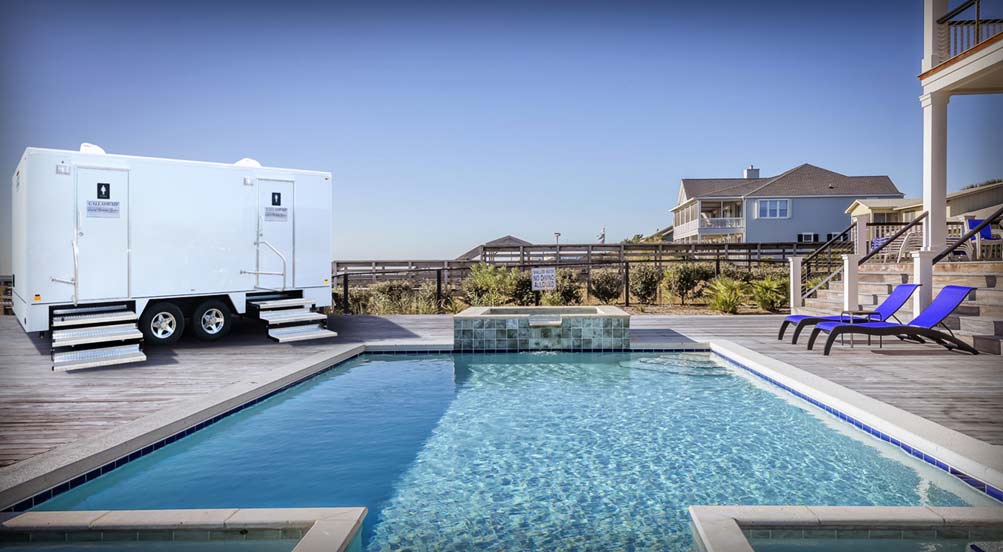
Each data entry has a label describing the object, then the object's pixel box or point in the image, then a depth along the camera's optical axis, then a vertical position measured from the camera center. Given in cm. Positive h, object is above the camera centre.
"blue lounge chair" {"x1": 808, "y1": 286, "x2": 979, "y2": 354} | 676 -54
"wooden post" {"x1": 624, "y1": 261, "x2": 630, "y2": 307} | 1296 -8
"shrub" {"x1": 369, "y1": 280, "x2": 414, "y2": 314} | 1284 -45
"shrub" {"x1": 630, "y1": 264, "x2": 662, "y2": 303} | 1362 -11
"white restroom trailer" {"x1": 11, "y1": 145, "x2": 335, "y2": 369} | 706 +33
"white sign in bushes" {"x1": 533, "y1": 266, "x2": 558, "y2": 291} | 1152 -2
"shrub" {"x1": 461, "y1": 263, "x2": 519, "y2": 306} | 1312 -23
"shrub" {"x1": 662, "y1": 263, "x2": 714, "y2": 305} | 1368 -1
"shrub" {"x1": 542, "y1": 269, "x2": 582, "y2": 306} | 1335 -38
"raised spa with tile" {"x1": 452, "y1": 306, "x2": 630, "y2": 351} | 809 -74
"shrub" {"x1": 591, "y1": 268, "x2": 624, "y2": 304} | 1409 -22
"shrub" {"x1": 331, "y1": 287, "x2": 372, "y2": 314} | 1334 -56
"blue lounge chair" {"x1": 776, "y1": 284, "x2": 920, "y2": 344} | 763 -37
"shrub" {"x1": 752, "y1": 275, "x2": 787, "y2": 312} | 1224 -33
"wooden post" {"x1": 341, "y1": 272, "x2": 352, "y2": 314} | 1203 -42
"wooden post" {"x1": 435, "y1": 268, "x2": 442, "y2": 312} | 1271 -29
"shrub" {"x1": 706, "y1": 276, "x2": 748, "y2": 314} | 1207 -35
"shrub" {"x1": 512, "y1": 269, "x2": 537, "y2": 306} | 1333 -31
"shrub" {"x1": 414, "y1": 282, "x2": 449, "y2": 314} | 1257 -51
